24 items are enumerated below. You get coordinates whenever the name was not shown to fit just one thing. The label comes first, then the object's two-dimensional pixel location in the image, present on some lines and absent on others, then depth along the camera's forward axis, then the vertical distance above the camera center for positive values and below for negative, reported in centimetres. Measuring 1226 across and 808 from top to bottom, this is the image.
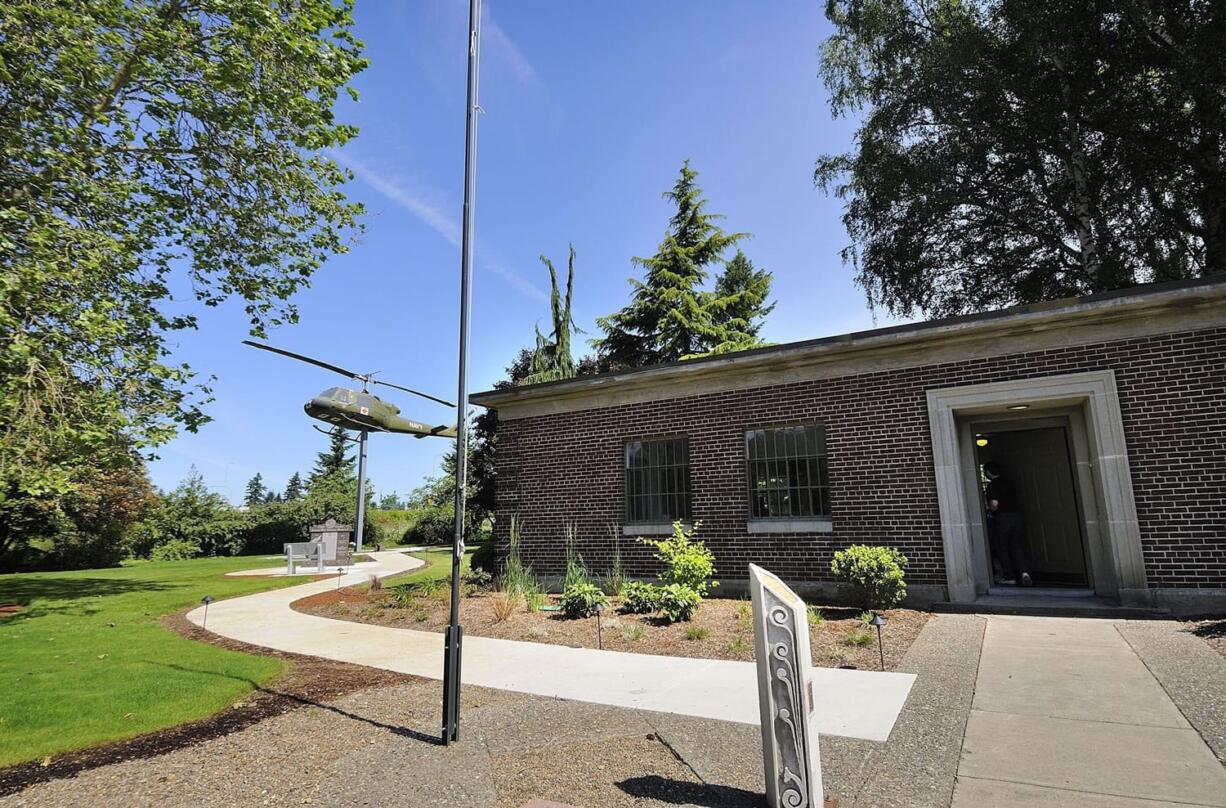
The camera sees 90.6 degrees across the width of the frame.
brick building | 782 +80
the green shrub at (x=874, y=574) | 831 -99
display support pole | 3170 +163
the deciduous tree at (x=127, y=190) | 1045 +739
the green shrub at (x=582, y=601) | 928 -140
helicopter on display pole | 2972 +517
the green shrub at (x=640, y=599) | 911 -138
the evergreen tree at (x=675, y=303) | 2895 +968
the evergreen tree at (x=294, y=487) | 11278 +567
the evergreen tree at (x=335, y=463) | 6609 +597
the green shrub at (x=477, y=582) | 1266 -150
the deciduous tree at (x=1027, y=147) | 1551 +968
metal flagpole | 440 +93
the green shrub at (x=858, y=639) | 684 -157
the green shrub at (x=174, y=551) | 2977 -154
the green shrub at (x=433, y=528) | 4025 -102
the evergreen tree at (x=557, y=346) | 2425 +657
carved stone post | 307 -100
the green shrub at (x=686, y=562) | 962 -89
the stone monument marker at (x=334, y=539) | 2231 -87
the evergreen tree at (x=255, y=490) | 14464 +660
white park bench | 2058 -128
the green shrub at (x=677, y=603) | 856 -136
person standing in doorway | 1095 -54
